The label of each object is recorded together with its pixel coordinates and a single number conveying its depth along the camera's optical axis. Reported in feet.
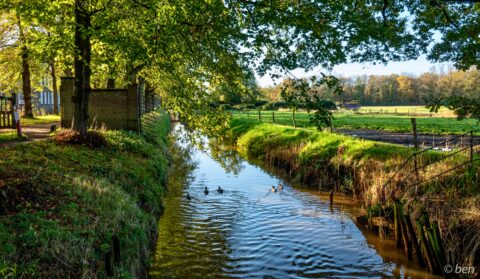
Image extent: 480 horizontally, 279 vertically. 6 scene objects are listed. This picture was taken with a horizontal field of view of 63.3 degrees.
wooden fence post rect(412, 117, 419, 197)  44.50
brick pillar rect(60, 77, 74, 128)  65.67
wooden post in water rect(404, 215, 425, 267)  28.58
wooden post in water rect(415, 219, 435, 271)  26.66
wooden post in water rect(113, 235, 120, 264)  20.59
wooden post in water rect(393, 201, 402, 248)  30.72
